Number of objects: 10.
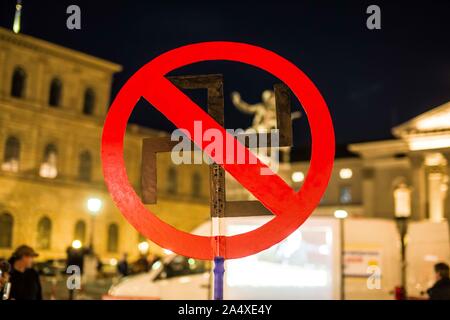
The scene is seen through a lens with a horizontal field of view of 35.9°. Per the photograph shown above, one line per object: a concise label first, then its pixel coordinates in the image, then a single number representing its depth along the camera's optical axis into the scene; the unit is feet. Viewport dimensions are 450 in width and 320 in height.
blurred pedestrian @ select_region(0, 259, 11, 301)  23.65
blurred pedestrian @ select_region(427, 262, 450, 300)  30.73
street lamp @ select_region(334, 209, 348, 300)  43.45
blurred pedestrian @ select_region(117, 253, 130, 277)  85.76
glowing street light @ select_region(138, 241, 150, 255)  158.61
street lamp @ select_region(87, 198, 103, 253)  79.20
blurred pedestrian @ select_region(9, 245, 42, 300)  27.25
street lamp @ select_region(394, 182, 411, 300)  43.81
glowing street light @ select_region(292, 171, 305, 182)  229.66
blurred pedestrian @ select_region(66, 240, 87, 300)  70.42
